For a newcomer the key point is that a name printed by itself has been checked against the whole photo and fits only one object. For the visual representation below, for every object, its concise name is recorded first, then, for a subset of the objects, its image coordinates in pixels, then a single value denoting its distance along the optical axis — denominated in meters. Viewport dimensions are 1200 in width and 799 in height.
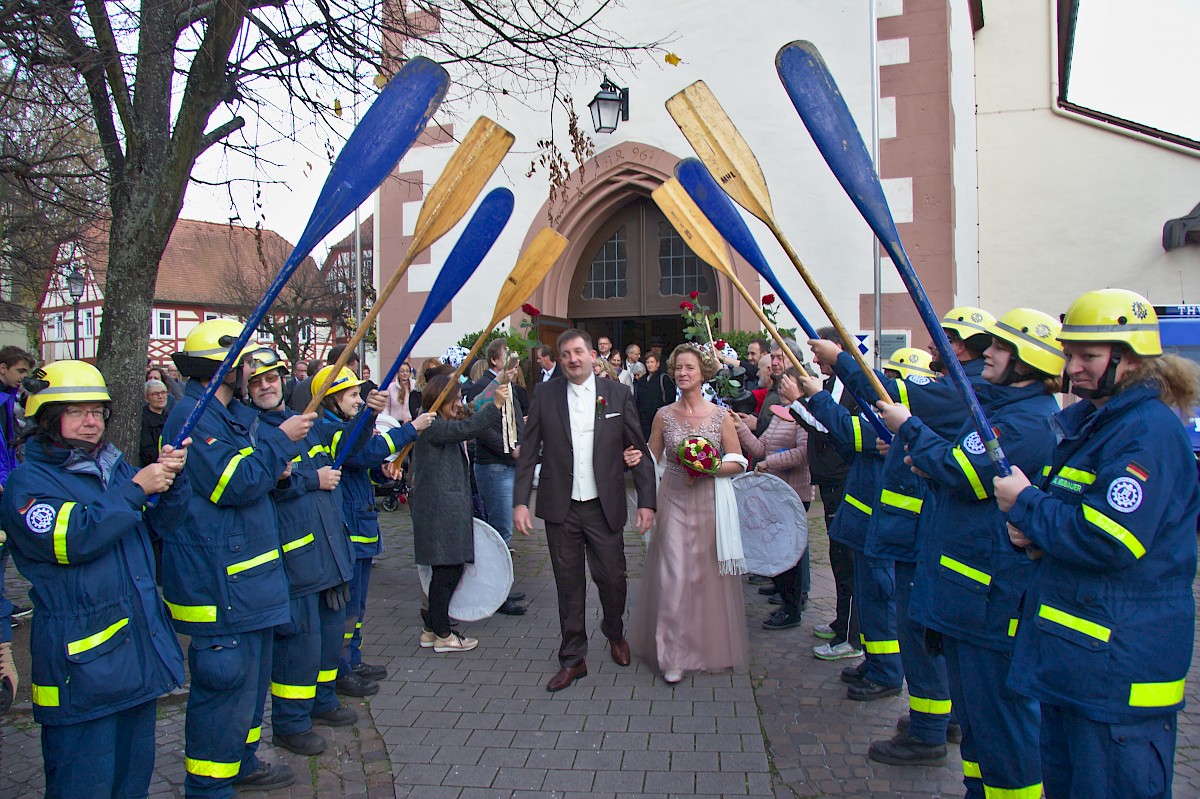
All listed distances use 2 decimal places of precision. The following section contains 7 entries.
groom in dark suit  4.81
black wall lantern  10.40
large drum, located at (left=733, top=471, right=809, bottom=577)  5.39
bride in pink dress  4.82
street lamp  18.77
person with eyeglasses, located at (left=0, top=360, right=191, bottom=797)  2.64
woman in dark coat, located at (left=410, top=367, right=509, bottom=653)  5.14
